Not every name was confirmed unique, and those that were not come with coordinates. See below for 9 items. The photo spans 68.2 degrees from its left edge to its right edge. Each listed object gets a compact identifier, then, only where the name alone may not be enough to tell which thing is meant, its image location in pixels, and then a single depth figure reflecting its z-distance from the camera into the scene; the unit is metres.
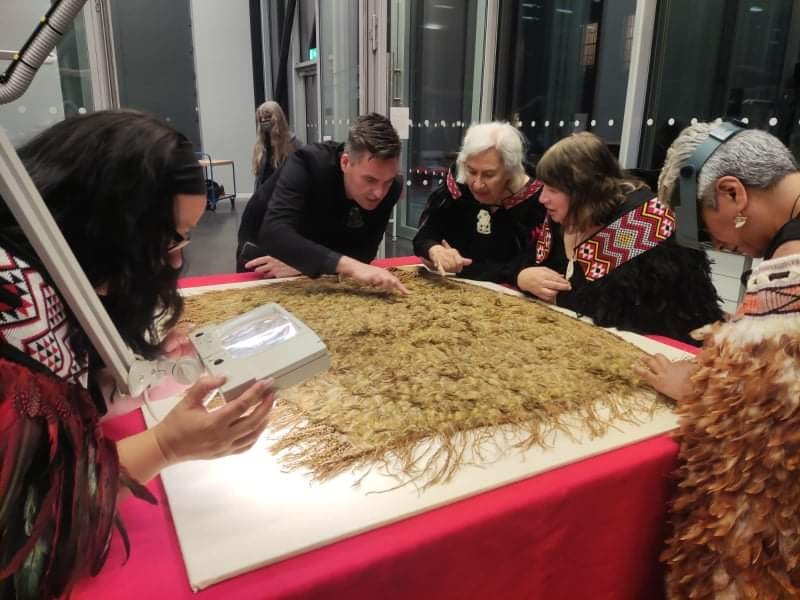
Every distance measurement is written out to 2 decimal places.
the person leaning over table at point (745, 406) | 0.82
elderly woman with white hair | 1.82
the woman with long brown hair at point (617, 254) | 1.44
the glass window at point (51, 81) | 2.85
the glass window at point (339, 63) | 4.01
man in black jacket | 1.67
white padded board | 0.65
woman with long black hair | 0.53
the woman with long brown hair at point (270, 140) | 3.90
